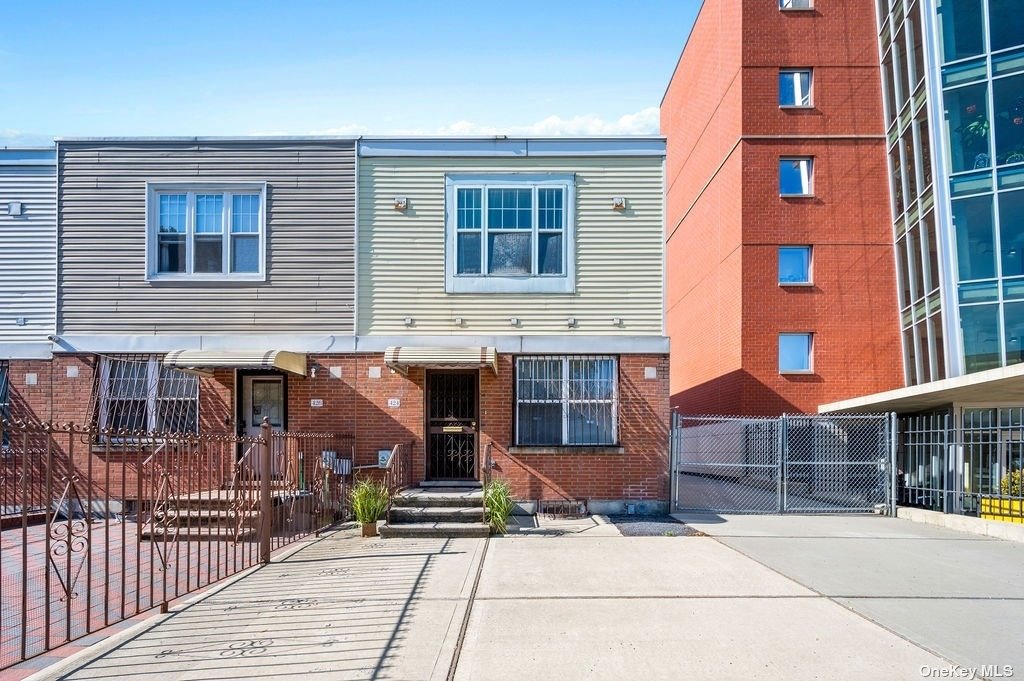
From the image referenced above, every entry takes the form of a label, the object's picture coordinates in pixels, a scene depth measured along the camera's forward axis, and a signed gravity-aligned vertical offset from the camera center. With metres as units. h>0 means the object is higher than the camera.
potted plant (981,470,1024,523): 11.76 -1.91
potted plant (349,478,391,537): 10.66 -1.73
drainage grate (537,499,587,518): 12.25 -2.02
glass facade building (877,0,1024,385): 16.16 +5.08
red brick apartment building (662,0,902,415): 20.42 +5.21
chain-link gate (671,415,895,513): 13.58 -1.88
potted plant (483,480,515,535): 10.63 -1.75
